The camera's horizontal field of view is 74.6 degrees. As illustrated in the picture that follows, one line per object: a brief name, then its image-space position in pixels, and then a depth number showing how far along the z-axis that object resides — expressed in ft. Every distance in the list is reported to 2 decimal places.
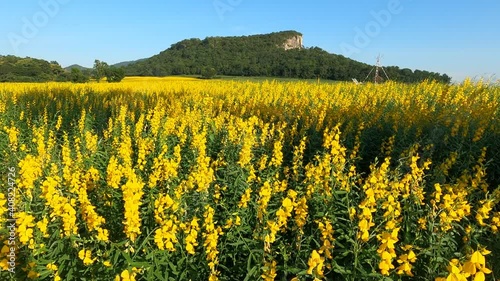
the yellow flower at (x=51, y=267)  7.22
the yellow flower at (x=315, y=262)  5.36
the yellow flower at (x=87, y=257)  6.98
